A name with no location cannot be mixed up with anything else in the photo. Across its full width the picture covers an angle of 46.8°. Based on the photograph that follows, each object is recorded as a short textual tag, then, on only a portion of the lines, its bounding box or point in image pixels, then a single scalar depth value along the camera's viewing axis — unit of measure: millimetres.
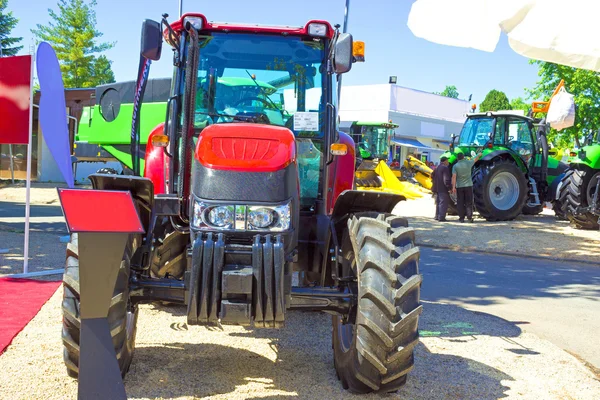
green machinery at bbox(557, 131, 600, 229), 14273
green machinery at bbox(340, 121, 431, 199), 22734
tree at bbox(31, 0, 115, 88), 39250
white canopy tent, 5250
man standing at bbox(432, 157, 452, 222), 16344
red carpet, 5555
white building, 49750
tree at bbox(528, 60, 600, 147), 29328
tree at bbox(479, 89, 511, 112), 79250
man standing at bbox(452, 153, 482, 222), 15805
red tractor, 3865
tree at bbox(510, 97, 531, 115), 45788
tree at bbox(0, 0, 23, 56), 37250
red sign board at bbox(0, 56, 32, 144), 7984
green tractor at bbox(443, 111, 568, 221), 16281
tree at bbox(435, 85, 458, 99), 122188
